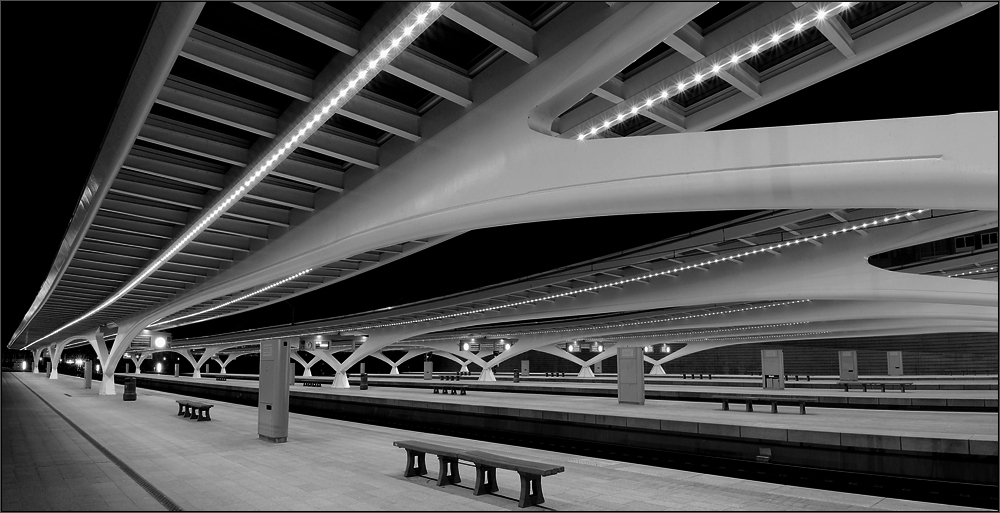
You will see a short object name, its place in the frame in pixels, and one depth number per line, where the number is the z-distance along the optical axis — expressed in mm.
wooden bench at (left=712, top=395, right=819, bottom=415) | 20452
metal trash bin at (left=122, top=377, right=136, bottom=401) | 26906
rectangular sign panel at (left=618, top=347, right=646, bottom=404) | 25359
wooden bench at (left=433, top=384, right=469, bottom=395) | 36706
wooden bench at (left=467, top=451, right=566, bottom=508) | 7191
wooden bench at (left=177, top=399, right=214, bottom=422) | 18141
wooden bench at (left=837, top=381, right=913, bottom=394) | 29883
